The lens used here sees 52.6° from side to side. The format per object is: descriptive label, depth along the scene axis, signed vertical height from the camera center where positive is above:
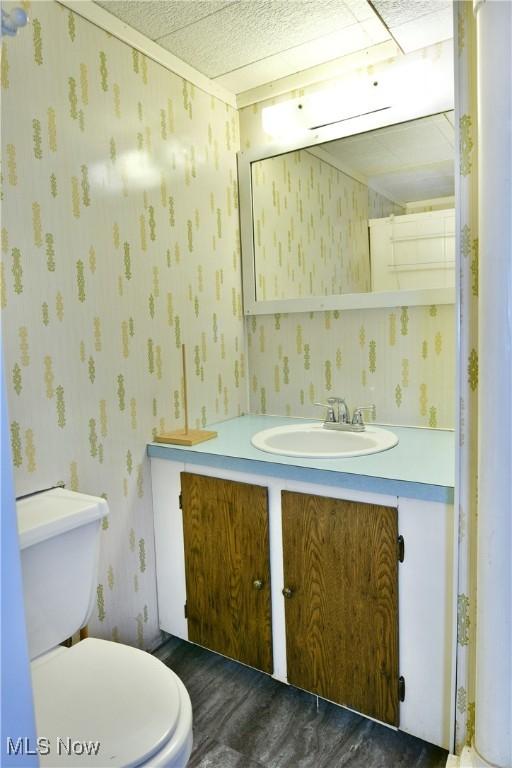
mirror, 1.86 +0.43
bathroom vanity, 1.40 -0.71
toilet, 1.03 -0.79
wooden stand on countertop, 1.87 -0.36
